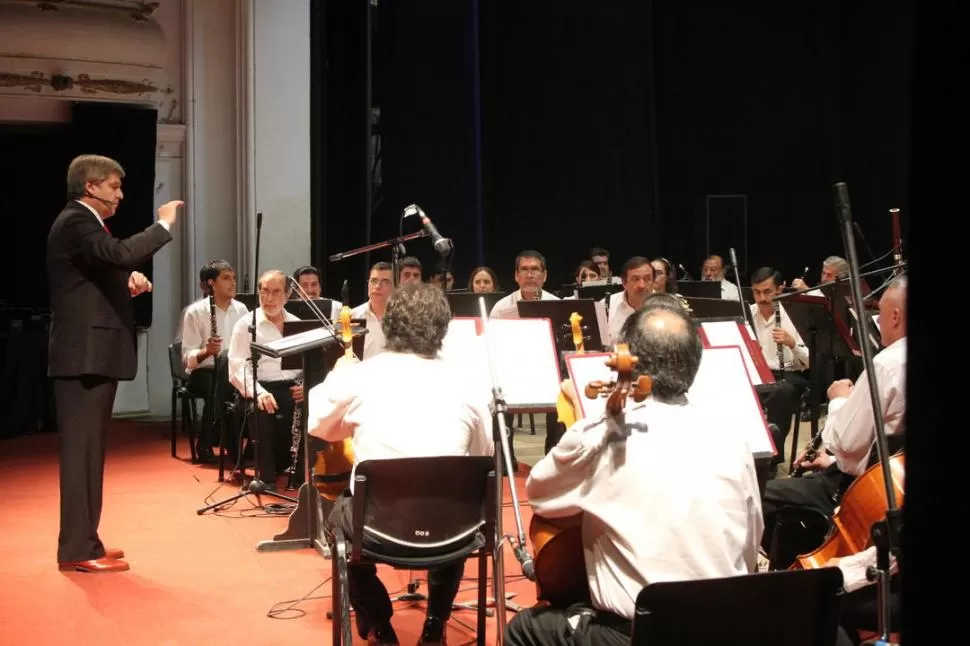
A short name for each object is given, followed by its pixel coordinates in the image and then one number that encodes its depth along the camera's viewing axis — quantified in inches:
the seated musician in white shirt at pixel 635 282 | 272.5
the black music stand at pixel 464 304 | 263.7
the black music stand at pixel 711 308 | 247.6
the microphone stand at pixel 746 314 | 234.7
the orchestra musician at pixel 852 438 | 130.6
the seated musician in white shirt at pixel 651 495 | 85.4
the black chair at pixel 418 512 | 118.5
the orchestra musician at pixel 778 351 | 260.7
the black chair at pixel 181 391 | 289.9
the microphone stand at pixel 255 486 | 227.1
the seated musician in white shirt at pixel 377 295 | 253.0
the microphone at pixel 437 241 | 227.6
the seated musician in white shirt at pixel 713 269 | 412.2
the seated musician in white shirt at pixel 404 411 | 127.5
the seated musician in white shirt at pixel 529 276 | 296.8
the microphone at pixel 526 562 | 97.0
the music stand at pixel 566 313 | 242.2
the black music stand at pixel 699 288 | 321.4
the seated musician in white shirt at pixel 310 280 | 298.4
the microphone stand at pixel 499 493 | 116.5
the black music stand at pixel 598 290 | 308.8
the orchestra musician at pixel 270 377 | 246.2
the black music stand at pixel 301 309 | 269.7
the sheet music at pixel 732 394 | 135.1
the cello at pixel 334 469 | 151.6
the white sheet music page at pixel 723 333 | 201.2
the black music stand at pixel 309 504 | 179.2
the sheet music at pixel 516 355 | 170.9
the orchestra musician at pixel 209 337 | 277.9
